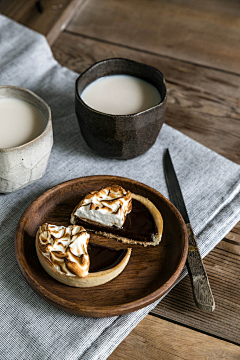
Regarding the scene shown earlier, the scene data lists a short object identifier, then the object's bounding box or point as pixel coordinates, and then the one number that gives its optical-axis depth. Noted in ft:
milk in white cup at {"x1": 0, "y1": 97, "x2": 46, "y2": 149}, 3.06
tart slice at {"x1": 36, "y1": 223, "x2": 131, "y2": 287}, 2.52
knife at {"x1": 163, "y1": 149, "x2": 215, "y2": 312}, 2.55
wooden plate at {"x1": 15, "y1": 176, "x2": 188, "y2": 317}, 2.45
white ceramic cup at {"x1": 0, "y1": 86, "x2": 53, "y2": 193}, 2.85
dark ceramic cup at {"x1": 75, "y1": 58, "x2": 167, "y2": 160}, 3.14
